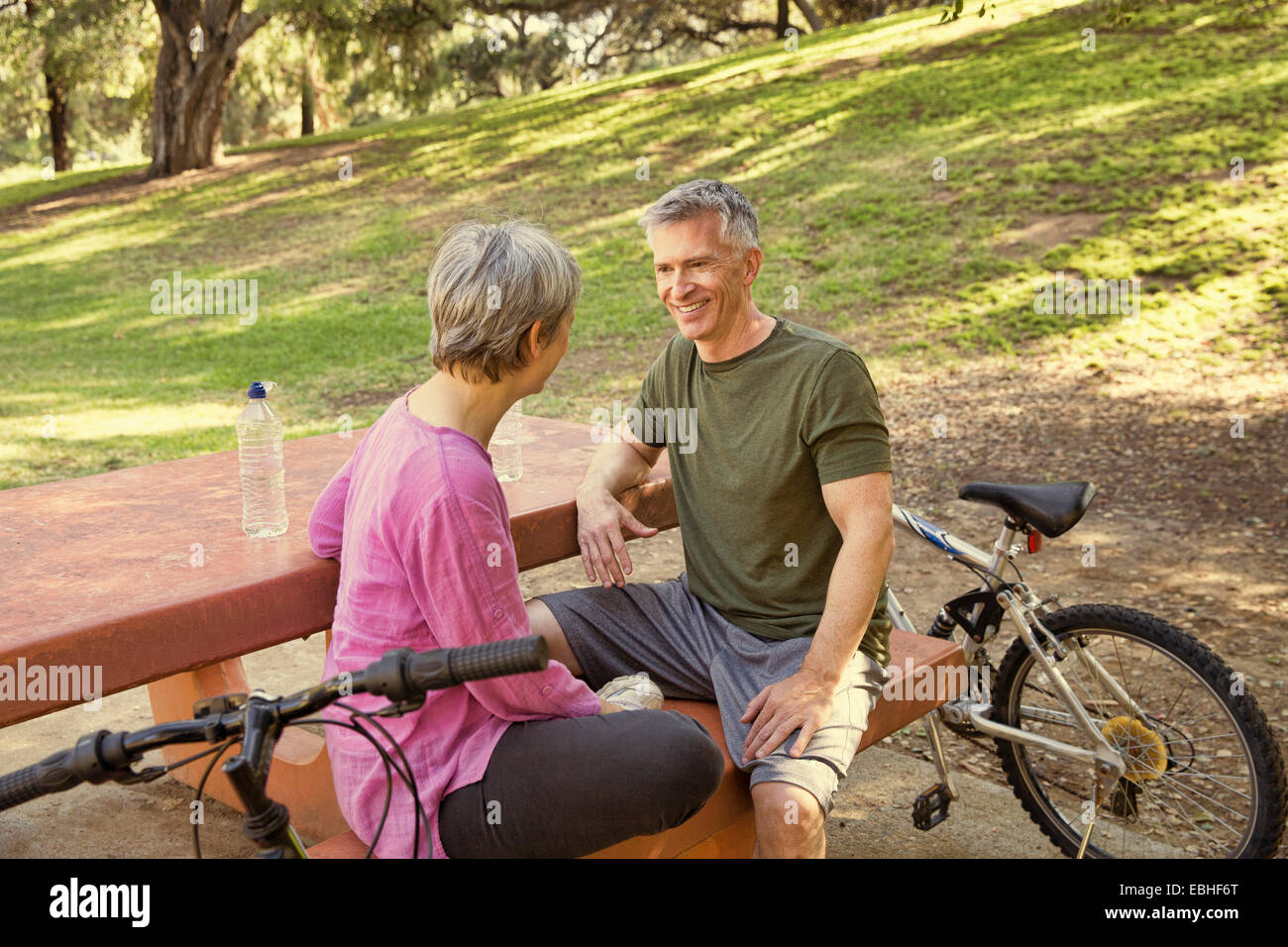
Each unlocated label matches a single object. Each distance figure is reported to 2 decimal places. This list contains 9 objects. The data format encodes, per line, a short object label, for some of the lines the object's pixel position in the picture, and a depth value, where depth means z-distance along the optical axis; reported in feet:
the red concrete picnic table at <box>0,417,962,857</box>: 7.54
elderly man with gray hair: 8.79
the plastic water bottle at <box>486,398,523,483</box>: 11.53
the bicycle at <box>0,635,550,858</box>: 4.46
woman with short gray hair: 7.05
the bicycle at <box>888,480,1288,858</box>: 10.41
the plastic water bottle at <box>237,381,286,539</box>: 9.55
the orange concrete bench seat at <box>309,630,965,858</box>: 8.08
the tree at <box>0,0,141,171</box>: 65.31
